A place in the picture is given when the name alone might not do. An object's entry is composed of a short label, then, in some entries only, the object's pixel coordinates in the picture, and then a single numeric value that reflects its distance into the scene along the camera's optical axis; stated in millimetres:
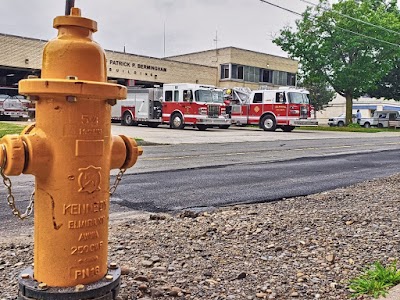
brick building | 37656
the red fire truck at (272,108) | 30203
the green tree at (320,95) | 62994
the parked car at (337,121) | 51500
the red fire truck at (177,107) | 28531
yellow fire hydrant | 2221
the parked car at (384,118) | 48906
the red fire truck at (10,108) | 31672
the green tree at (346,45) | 37312
